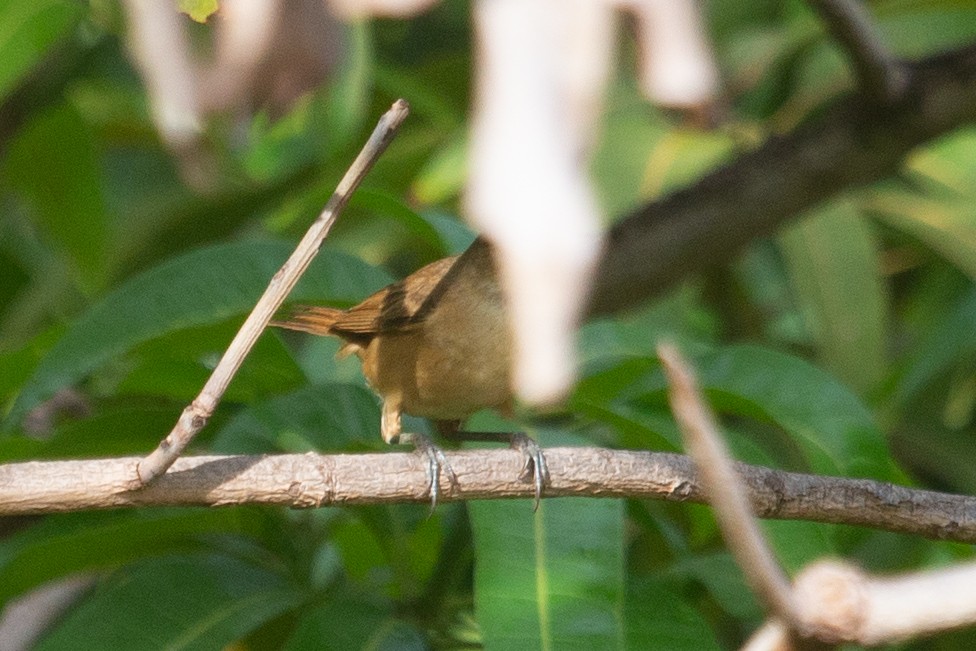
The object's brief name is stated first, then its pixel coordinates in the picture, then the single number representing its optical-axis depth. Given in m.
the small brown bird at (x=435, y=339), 4.36
